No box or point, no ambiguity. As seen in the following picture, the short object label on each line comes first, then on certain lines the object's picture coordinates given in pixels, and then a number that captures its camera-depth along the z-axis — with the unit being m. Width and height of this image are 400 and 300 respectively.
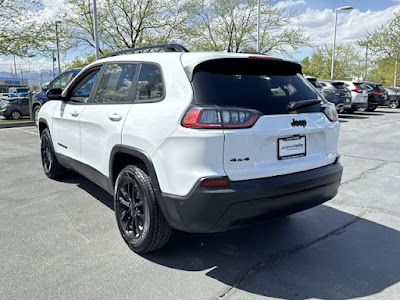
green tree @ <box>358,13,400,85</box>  30.17
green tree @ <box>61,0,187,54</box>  19.50
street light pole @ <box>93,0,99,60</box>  14.40
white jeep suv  2.41
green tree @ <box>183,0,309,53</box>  24.11
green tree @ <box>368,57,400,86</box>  31.99
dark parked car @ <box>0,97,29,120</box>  15.31
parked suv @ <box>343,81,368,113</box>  16.57
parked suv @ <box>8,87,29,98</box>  44.88
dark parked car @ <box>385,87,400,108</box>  23.06
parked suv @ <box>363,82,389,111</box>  19.12
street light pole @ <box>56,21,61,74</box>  18.34
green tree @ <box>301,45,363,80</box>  43.01
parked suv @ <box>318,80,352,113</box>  15.39
